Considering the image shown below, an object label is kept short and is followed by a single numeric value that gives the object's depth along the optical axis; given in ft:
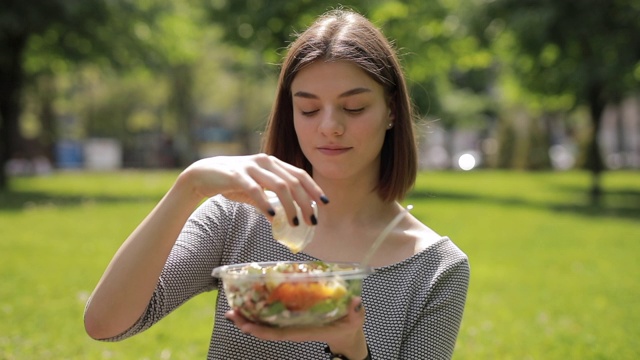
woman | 8.86
